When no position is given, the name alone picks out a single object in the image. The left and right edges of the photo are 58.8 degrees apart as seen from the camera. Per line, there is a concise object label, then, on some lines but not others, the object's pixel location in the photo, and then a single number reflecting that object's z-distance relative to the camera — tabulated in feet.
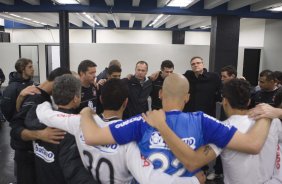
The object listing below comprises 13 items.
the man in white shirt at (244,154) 4.64
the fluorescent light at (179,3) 19.43
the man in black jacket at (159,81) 12.34
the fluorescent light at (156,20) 29.58
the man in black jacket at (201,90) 11.55
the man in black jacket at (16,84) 7.89
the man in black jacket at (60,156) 4.63
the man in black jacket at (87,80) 10.31
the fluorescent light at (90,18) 29.36
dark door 29.81
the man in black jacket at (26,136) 5.36
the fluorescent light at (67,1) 20.14
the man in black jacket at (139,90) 11.81
